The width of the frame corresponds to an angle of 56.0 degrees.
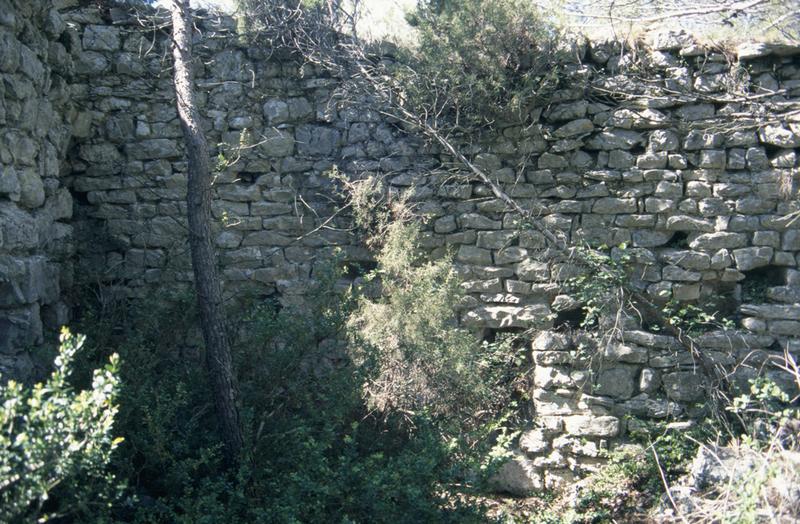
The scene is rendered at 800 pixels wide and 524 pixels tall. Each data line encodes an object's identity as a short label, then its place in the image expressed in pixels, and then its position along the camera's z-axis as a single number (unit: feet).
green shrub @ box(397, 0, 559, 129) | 17.95
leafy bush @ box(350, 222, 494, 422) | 16.63
